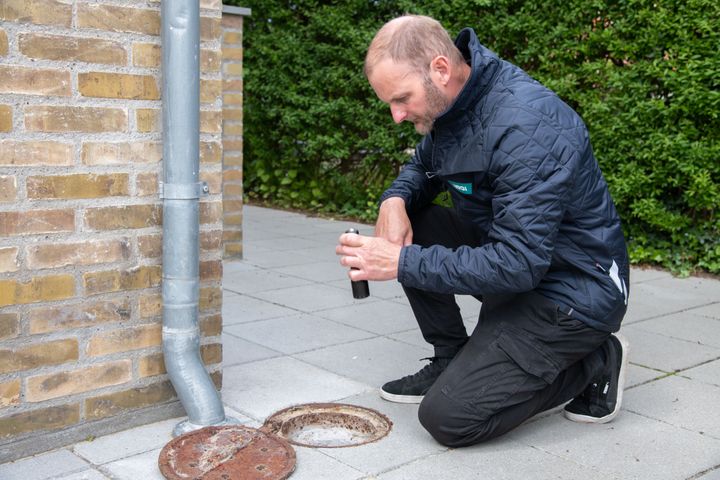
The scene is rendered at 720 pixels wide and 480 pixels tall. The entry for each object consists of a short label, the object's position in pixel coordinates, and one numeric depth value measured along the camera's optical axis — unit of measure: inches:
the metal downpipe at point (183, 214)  107.5
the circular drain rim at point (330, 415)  119.4
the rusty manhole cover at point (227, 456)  103.0
